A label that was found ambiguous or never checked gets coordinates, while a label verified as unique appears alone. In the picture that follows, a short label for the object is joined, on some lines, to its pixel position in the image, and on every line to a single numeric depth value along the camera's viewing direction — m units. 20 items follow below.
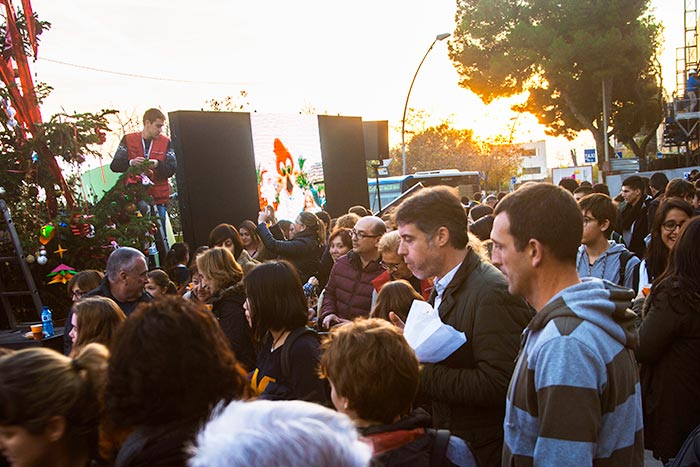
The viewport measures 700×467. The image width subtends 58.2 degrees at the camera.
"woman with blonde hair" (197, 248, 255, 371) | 4.23
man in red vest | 8.01
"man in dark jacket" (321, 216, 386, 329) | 5.05
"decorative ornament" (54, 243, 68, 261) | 7.07
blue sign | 27.88
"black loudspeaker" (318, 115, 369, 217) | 14.79
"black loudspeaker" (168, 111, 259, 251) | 10.12
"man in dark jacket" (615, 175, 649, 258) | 7.90
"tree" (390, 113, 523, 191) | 54.31
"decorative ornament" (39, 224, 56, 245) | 6.95
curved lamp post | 22.84
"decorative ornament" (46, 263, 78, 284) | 6.94
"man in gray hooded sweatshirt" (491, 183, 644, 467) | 1.81
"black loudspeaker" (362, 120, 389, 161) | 17.75
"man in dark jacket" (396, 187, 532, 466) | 2.55
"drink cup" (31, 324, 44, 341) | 6.23
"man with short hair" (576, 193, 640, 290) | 4.74
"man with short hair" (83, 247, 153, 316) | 4.54
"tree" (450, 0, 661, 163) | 31.62
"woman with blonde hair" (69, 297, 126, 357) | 3.34
